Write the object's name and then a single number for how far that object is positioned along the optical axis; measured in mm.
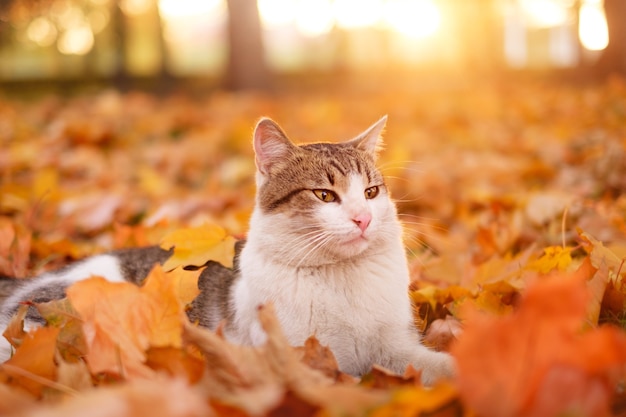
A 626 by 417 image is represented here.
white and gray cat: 660
